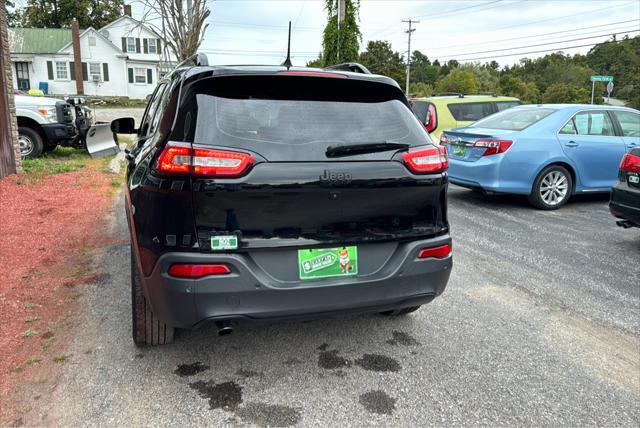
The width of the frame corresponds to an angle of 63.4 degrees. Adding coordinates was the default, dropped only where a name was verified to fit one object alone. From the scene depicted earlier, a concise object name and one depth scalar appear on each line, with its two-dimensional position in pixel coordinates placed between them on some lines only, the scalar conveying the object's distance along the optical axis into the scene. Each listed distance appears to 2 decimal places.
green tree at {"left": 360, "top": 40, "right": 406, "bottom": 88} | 65.94
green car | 11.12
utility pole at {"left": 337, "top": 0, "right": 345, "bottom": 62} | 22.11
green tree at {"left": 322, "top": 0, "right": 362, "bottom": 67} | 22.41
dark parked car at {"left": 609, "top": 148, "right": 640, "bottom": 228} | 5.58
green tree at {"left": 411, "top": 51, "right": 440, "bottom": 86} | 106.31
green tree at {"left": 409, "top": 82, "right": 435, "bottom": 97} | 79.00
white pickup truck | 11.62
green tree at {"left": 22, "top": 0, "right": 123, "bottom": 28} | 56.31
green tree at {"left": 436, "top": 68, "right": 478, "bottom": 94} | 84.25
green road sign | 35.17
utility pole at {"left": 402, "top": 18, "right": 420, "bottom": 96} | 74.88
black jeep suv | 2.55
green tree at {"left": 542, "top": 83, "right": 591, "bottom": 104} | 68.81
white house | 42.97
